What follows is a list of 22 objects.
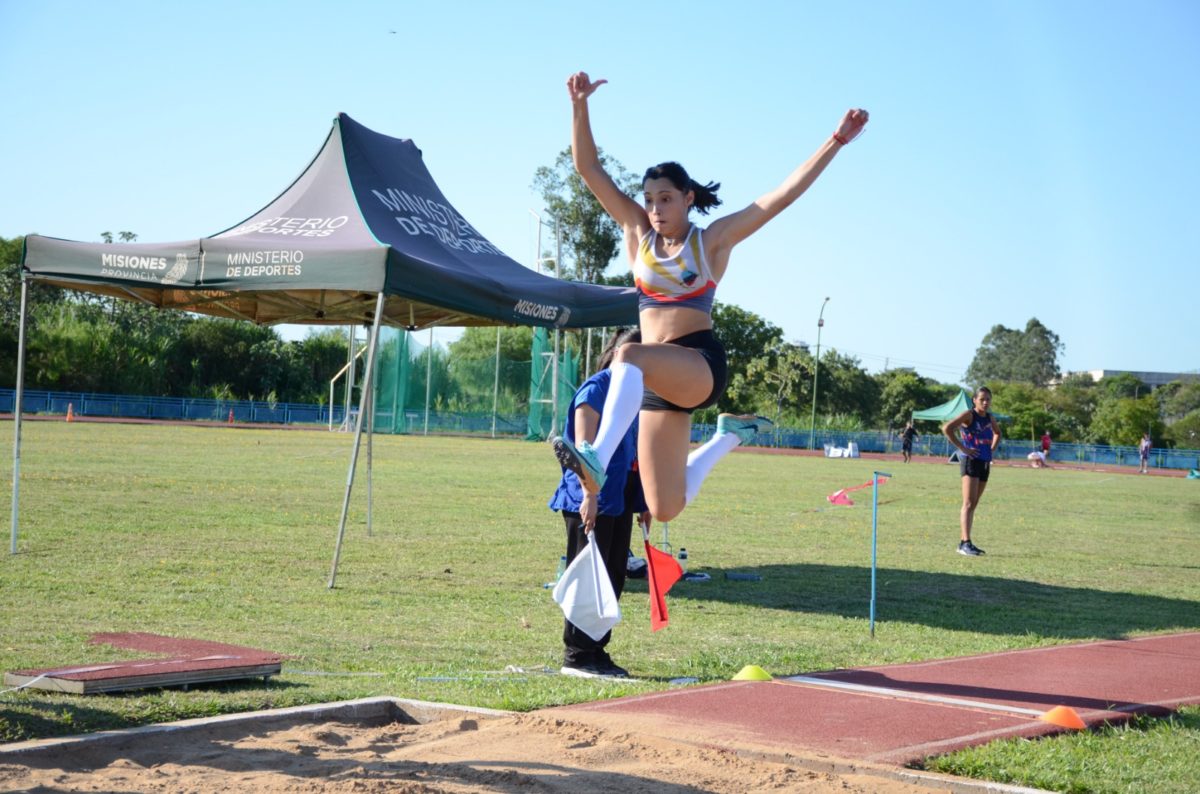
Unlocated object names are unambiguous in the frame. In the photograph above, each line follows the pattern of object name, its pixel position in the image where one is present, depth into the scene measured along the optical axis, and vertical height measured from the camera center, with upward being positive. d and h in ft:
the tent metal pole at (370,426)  36.83 -0.48
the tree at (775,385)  246.27 +10.24
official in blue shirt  21.61 -1.73
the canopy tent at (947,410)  181.65 +5.56
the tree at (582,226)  197.47 +33.31
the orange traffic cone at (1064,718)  17.29 -4.01
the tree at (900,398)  287.48 +10.33
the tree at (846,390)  266.57 +10.92
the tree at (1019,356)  455.63 +35.38
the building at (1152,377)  363.27 +23.90
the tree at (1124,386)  334.52 +18.57
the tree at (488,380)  174.50 +5.88
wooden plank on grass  16.94 -4.14
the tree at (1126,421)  195.72 +5.34
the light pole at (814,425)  214.38 +1.96
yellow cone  20.25 -4.19
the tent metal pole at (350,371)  57.12 +2.23
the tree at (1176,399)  145.14 +7.72
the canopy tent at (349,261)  32.09 +4.22
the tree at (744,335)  262.88 +21.93
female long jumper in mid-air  17.54 +1.93
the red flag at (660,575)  20.72 -2.64
